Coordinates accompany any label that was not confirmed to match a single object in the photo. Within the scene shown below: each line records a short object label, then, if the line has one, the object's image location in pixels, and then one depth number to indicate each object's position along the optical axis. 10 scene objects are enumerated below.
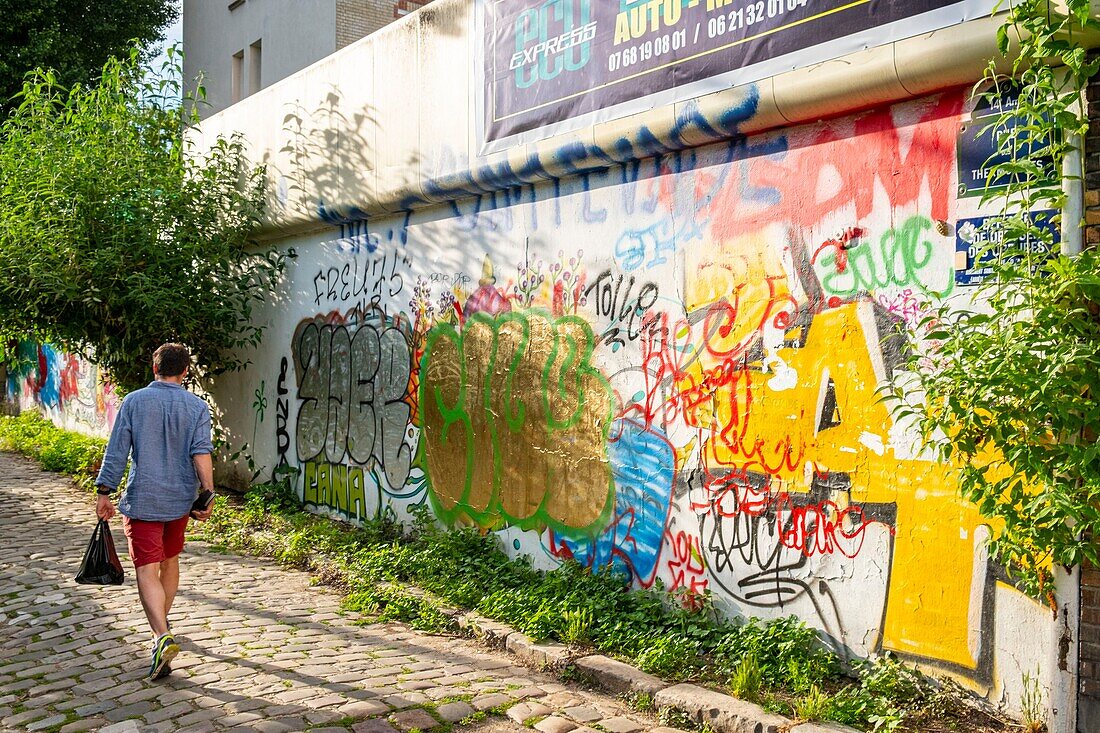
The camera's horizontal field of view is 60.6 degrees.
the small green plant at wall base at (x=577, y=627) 5.62
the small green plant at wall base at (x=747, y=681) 4.69
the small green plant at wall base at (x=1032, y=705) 4.11
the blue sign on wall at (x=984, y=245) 4.03
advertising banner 4.78
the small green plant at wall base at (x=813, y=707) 4.40
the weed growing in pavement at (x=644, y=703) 4.84
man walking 5.46
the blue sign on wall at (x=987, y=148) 4.21
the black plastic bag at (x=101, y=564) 5.39
